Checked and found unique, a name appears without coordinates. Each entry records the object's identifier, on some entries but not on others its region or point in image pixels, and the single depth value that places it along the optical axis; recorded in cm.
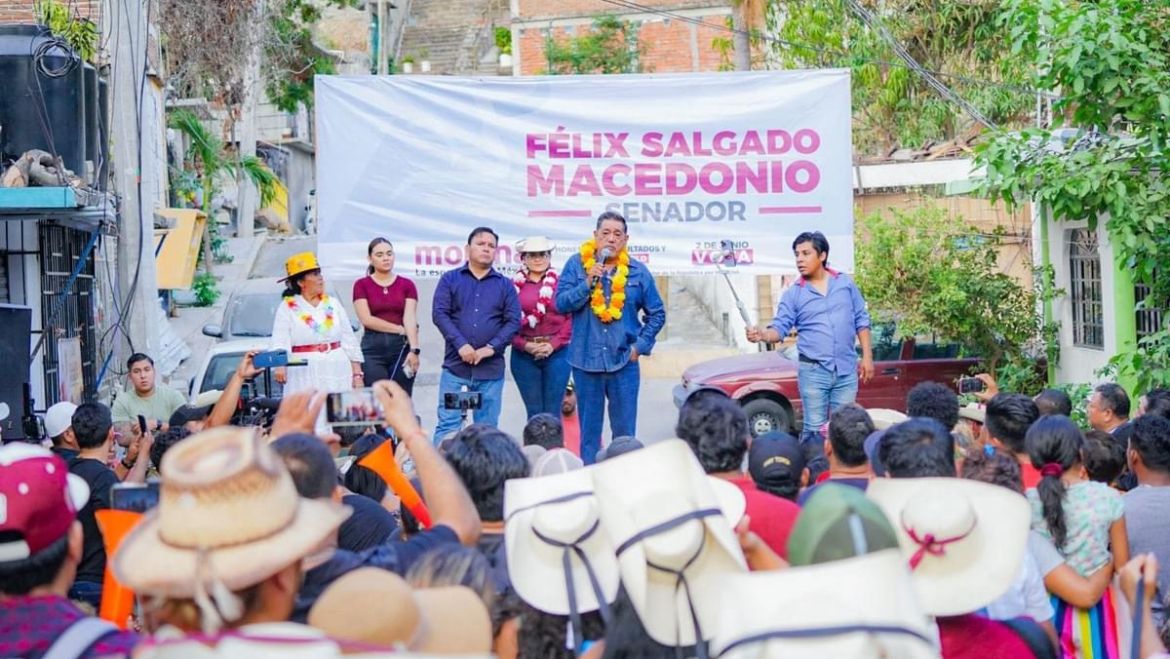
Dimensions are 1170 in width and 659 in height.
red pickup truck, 1500
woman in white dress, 920
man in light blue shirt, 962
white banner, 1089
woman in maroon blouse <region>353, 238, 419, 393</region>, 1000
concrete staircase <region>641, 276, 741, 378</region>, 2139
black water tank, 1091
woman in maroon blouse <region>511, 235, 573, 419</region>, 977
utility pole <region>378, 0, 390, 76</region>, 3681
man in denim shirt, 921
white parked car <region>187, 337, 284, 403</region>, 1249
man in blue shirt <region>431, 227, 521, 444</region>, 955
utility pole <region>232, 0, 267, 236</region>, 3138
